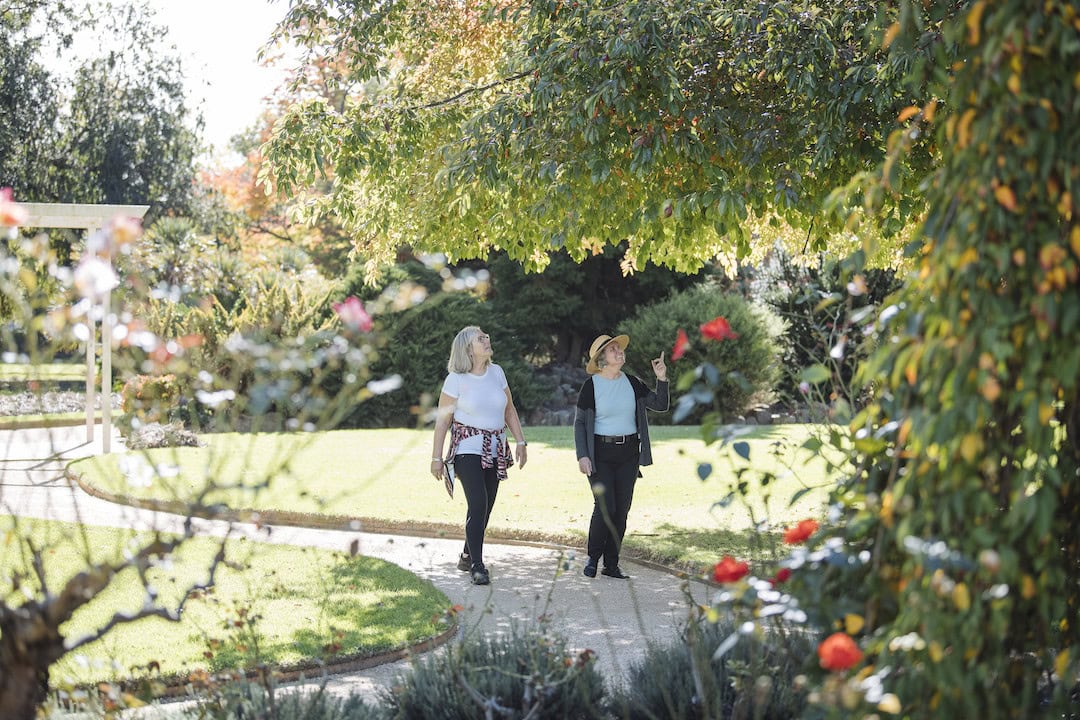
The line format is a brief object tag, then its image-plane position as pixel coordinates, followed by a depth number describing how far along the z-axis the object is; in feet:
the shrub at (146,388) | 48.96
